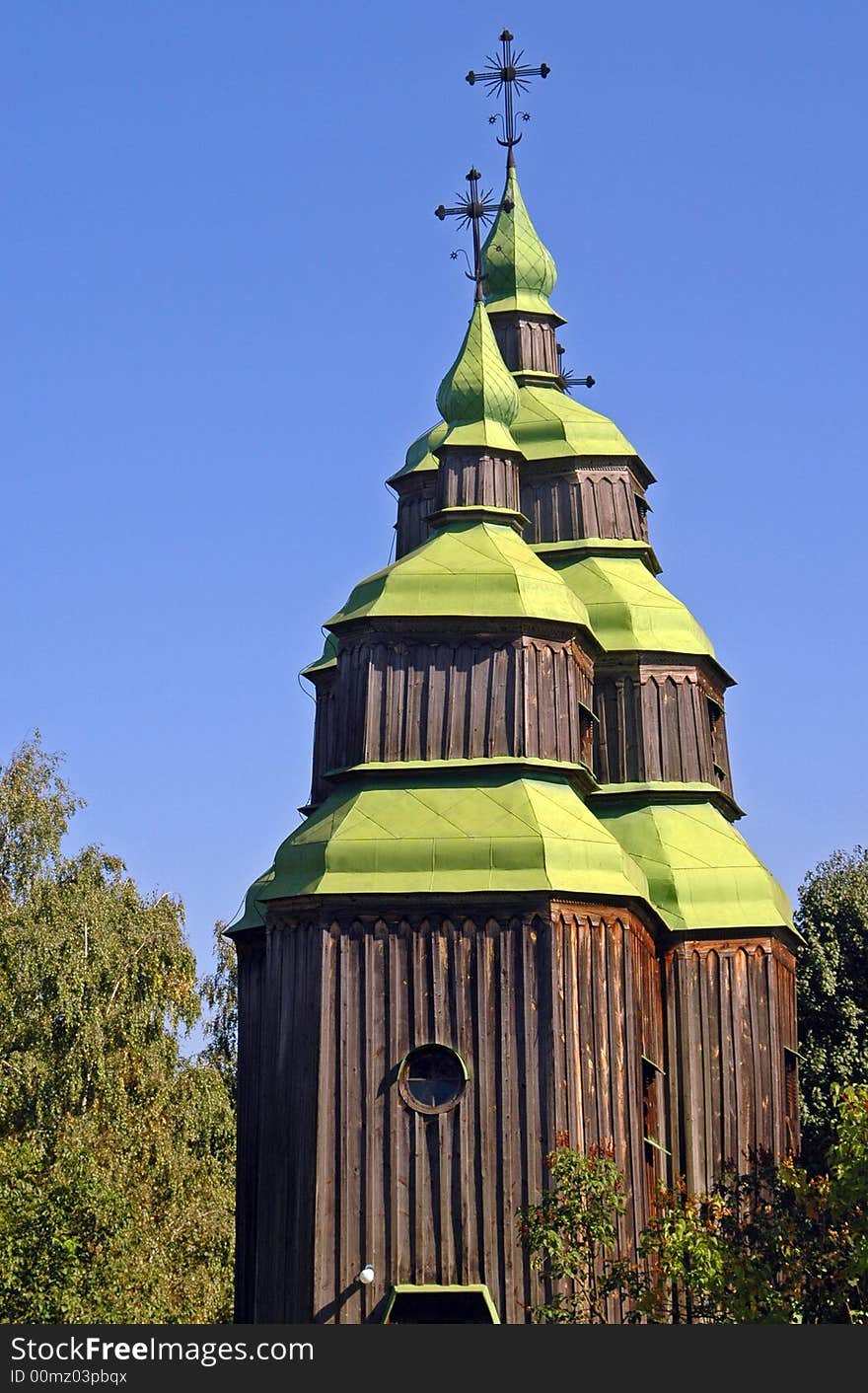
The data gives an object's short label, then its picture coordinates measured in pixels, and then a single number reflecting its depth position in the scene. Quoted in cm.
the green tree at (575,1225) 2536
